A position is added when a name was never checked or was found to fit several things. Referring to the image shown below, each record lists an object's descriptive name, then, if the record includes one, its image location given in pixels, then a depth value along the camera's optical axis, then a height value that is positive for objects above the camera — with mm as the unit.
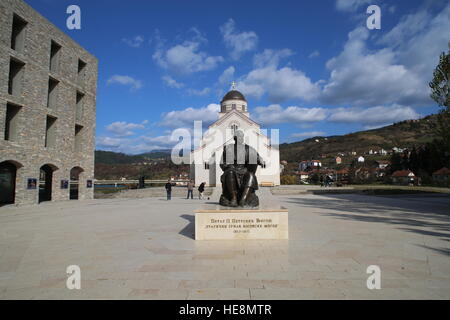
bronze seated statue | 7676 +92
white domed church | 39569 +4984
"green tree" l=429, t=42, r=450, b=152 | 16156 +4926
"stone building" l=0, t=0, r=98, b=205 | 16888 +5163
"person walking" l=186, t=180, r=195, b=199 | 23828 -813
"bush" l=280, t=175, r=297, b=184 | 44438 -409
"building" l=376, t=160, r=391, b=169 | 89769 +4238
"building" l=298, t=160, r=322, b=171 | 100500 +4383
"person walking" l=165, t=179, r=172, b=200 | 22255 -856
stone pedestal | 7152 -1241
